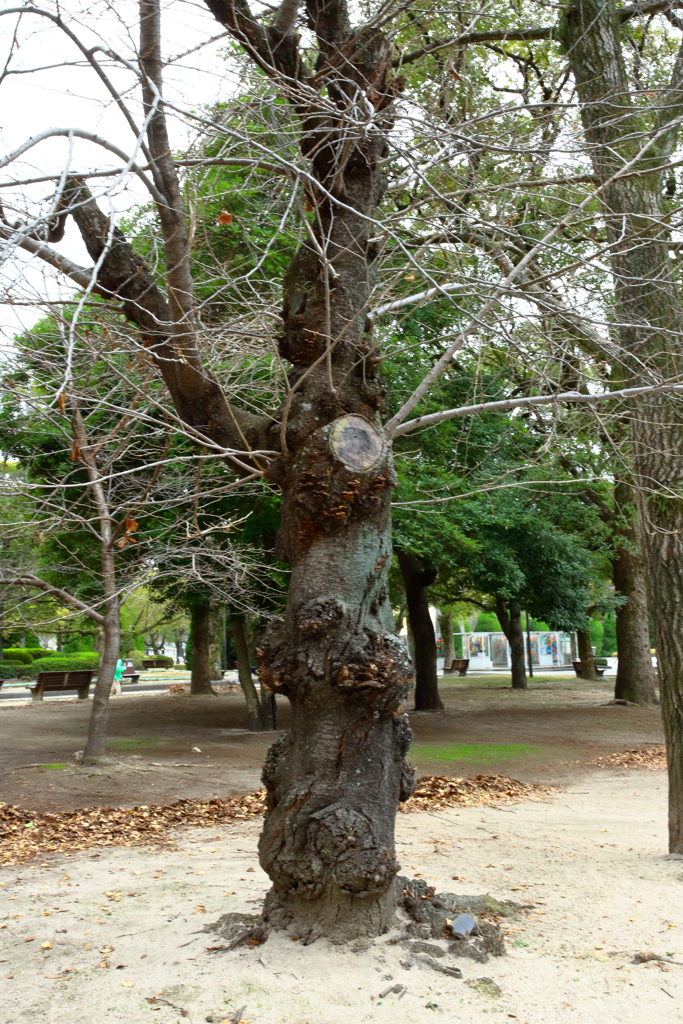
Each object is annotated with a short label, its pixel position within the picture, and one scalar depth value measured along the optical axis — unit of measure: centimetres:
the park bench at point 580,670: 3027
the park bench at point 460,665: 3500
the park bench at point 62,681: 2042
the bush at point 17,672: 2998
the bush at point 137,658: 4720
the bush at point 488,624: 5391
